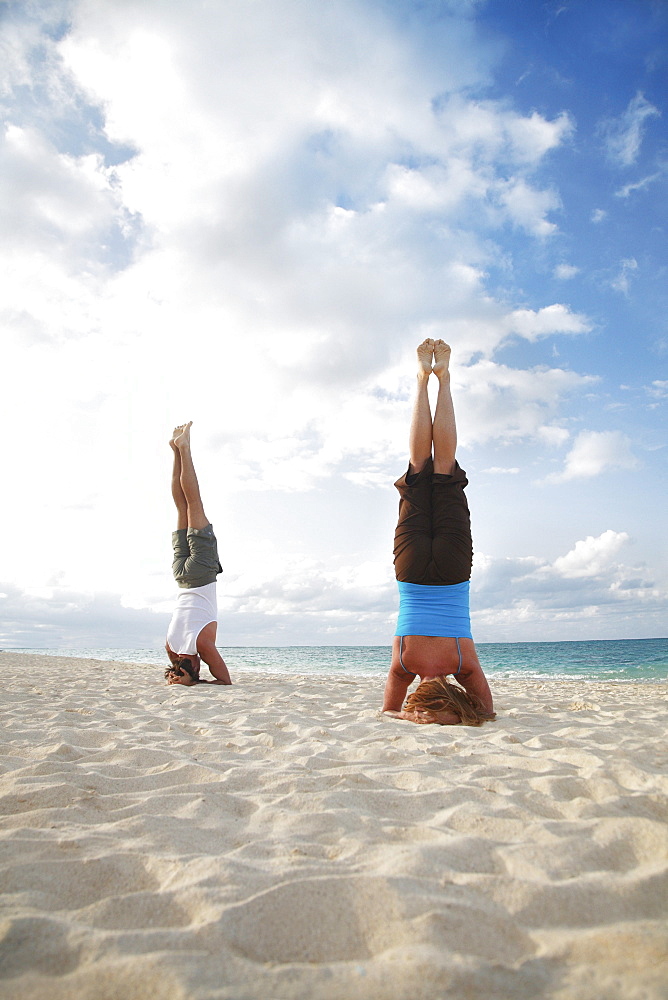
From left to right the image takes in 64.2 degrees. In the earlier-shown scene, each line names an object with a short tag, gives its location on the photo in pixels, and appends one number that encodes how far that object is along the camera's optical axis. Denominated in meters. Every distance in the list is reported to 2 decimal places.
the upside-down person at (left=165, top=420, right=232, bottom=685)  5.88
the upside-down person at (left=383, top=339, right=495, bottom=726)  3.63
